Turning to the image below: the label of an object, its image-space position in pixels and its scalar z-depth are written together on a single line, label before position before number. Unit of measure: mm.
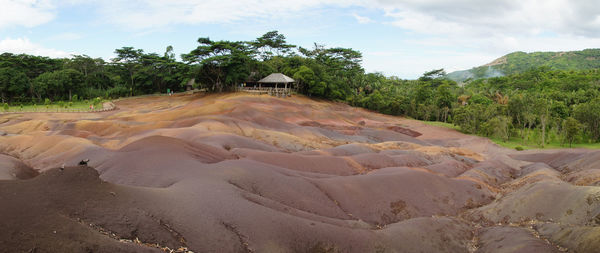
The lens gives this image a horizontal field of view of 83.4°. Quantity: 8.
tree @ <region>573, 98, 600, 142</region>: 38156
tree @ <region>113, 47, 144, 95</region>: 72500
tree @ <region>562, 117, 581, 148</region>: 37000
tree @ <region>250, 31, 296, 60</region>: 84688
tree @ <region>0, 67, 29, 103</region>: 52981
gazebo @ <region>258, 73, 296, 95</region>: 65938
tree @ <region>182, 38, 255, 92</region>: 63250
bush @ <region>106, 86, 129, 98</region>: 68250
